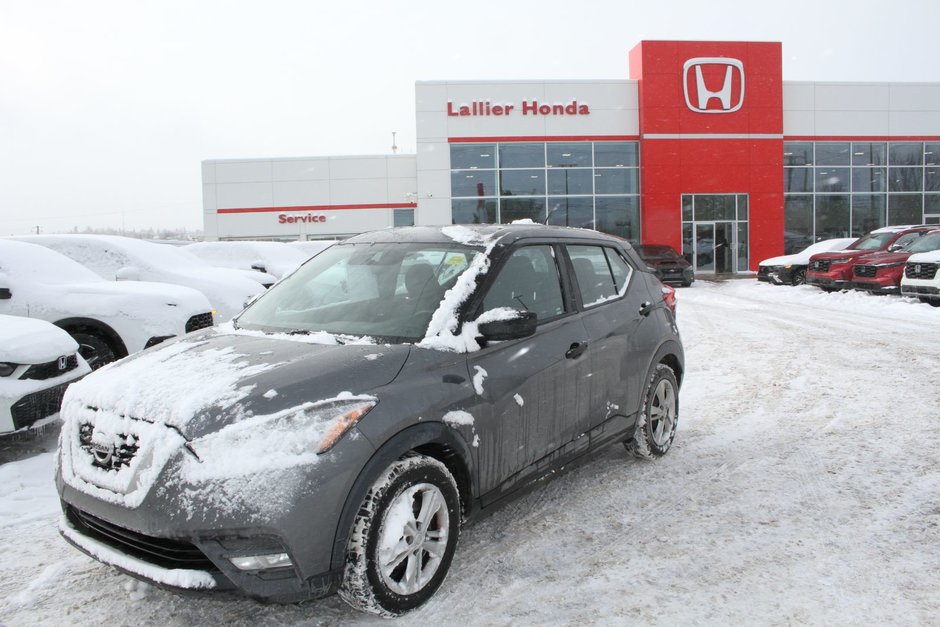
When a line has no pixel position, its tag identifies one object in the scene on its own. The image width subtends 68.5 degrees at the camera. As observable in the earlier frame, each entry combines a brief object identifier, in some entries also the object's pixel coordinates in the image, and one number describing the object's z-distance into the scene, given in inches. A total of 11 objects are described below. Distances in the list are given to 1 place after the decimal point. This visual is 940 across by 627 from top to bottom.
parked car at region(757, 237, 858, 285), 804.0
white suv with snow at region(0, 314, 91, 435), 190.2
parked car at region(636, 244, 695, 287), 905.0
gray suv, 99.3
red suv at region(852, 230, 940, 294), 608.7
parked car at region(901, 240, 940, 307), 536.1
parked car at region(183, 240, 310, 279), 614.2
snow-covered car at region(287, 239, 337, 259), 729.6
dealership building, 1146.0
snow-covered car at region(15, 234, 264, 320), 367.9
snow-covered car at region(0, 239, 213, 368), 264.8
